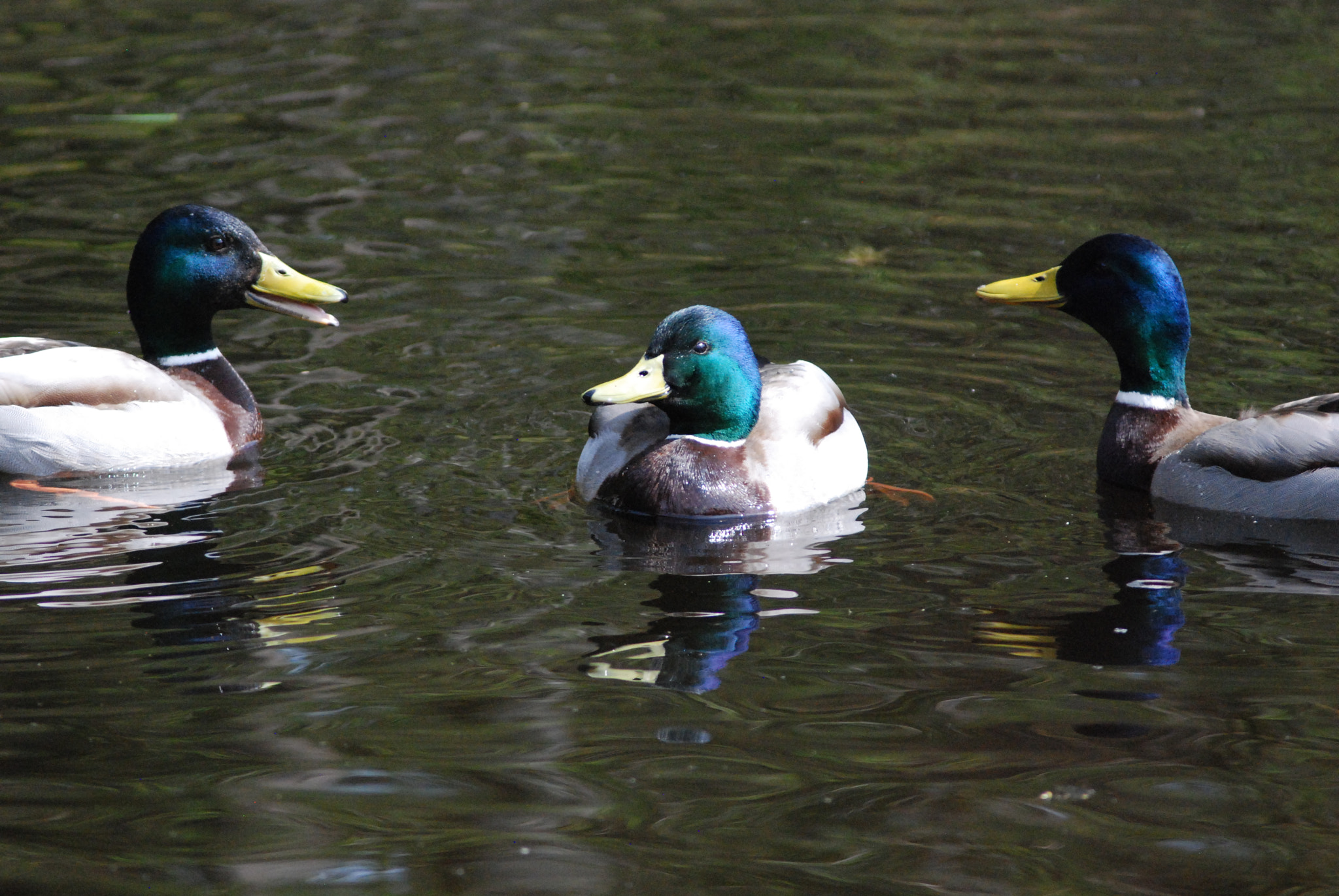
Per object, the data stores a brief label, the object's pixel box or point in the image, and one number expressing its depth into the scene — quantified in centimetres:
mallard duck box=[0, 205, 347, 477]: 1424
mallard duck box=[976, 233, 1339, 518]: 1304
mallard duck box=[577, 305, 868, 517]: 1319
